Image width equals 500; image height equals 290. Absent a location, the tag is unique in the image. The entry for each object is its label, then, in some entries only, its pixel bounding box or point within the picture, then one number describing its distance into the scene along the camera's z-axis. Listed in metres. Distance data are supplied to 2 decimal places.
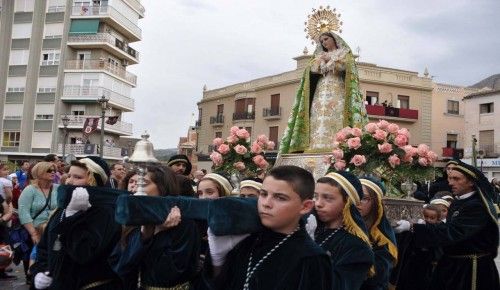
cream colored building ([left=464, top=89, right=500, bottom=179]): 40.44
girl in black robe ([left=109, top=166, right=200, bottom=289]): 3.64
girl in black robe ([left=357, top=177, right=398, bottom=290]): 4.64
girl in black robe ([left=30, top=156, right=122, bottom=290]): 4.09
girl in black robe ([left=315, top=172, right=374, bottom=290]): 3.82
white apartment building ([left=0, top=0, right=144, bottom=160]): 44.41
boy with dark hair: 2.81
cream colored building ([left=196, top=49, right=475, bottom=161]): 43.75
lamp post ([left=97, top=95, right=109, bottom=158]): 22.75
